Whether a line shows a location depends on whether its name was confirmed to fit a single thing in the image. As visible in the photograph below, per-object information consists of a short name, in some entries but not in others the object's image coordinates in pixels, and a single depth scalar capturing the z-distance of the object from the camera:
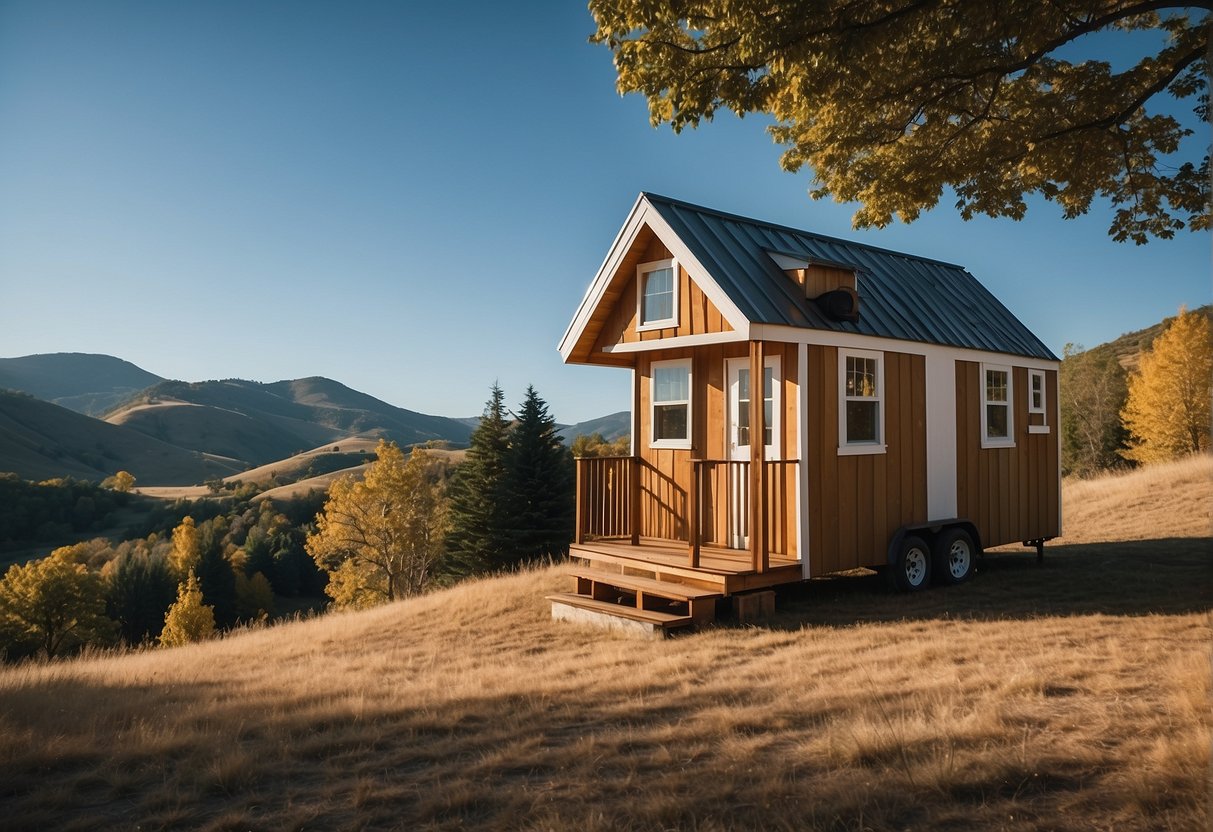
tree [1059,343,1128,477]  49.31
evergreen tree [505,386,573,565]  33.78
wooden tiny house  10.23
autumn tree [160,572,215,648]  44.38
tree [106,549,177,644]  58.44
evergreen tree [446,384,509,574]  33.91
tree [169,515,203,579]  62.69
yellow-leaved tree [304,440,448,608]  39.47
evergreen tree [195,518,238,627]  61.53
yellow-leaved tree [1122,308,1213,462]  35.66
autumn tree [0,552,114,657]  46.56
